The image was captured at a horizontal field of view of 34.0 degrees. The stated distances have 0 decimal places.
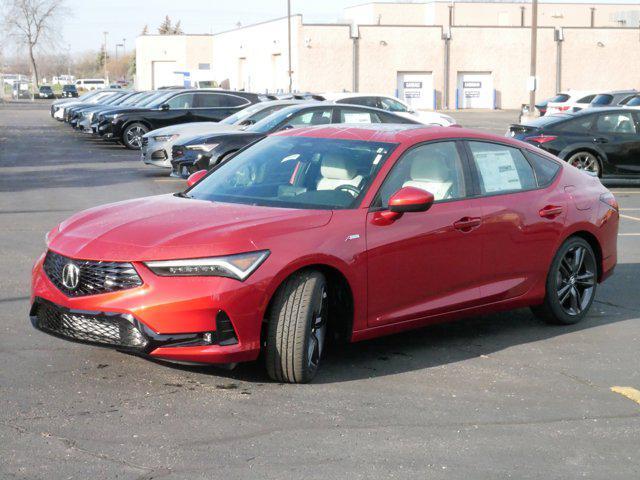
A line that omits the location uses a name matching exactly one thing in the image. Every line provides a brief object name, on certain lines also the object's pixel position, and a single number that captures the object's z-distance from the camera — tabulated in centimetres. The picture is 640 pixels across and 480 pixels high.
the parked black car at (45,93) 10206
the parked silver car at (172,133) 2030
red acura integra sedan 589
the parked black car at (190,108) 2773
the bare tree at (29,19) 12344
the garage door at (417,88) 6794
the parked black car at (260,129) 1731
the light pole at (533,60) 3953
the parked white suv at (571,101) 3809
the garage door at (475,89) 6862
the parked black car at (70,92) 9250
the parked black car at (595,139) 1889
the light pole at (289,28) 6500
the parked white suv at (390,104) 2858
